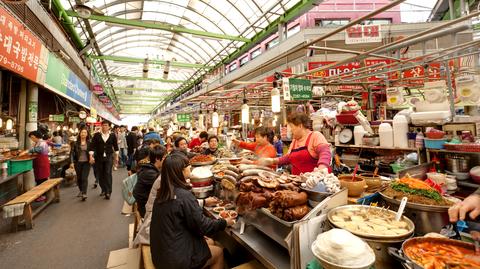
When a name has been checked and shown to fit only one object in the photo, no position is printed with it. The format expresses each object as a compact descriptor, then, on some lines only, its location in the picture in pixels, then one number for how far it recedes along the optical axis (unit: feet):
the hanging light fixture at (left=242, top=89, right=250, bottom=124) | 20.70
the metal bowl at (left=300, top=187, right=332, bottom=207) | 6.45
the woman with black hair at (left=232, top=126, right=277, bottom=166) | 15.96
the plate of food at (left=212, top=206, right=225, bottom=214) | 8.95
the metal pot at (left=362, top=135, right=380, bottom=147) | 15.80
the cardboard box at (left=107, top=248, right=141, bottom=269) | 10.45
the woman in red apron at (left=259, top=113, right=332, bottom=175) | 11.16
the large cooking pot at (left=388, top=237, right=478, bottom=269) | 3.94
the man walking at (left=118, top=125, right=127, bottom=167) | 42.04
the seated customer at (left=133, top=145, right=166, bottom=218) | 11.77
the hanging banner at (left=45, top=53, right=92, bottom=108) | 23.15
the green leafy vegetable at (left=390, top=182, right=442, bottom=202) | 5.90
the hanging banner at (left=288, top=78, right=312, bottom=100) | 17.21
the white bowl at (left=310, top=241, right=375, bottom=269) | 3.94
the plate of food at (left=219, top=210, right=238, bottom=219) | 8.22
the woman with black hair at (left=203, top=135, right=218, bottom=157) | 19.53
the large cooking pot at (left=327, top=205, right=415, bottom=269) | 4.65
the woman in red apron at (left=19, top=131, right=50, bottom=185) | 21.77
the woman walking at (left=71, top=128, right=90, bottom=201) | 22.97
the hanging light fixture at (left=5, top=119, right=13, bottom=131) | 23.18
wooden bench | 15.92
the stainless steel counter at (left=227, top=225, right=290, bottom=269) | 5.78
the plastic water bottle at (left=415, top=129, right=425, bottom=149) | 13.03
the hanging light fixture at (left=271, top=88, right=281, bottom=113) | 16.51
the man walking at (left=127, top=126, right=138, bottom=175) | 32.79
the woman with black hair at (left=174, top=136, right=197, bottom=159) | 19.56
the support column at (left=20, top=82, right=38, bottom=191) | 22.29
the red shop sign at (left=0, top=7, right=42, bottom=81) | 14.92
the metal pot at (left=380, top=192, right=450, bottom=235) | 5.47
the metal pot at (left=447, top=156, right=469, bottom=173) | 12.06
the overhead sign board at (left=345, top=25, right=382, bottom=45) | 20.99
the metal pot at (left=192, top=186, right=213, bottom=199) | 10.43
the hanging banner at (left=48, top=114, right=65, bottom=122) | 32.81
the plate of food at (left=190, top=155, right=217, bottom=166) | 12.82
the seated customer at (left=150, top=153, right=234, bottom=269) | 7.43
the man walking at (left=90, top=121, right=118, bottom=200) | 22.95
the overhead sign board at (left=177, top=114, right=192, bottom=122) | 45.94
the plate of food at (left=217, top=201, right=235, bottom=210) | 9.28
